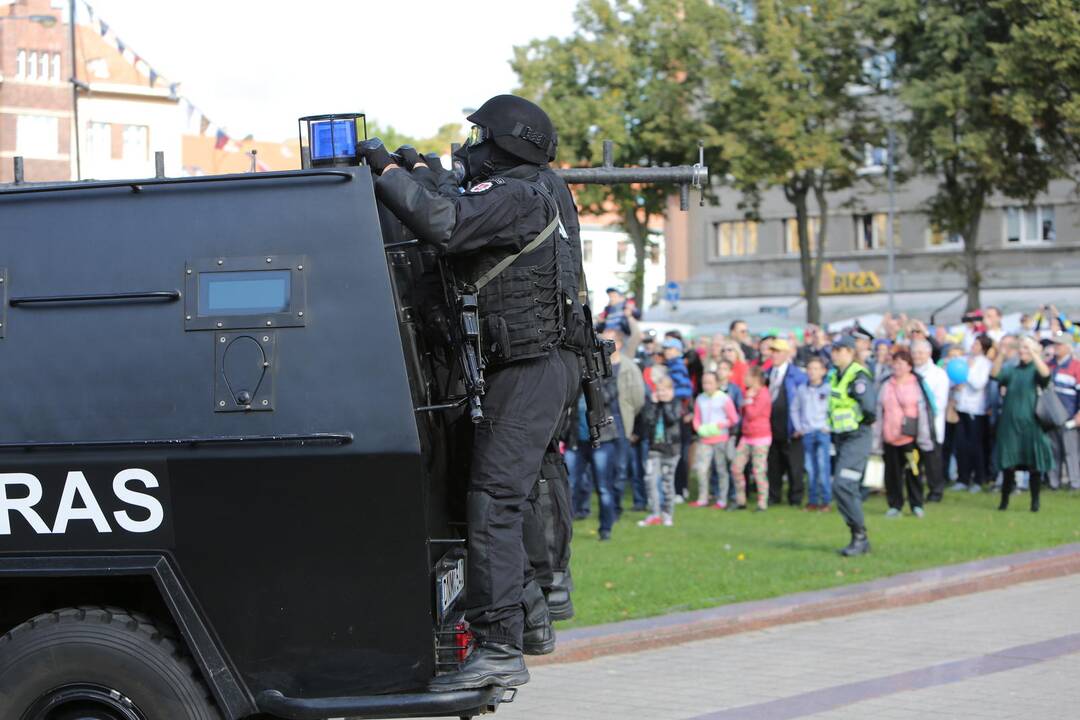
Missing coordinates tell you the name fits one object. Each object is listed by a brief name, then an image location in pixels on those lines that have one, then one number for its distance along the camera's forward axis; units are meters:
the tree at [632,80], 35.22
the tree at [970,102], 31.16
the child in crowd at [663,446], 14.94
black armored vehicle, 4.72
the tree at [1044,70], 29.23
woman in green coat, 15.81
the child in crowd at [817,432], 16.28
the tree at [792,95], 34.66
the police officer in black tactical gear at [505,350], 5.01
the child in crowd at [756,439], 16.50
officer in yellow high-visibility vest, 12.12
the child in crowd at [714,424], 16.61
